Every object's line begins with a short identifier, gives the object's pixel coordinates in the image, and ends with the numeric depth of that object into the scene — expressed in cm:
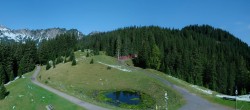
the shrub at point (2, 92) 3599
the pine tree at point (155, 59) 6628
